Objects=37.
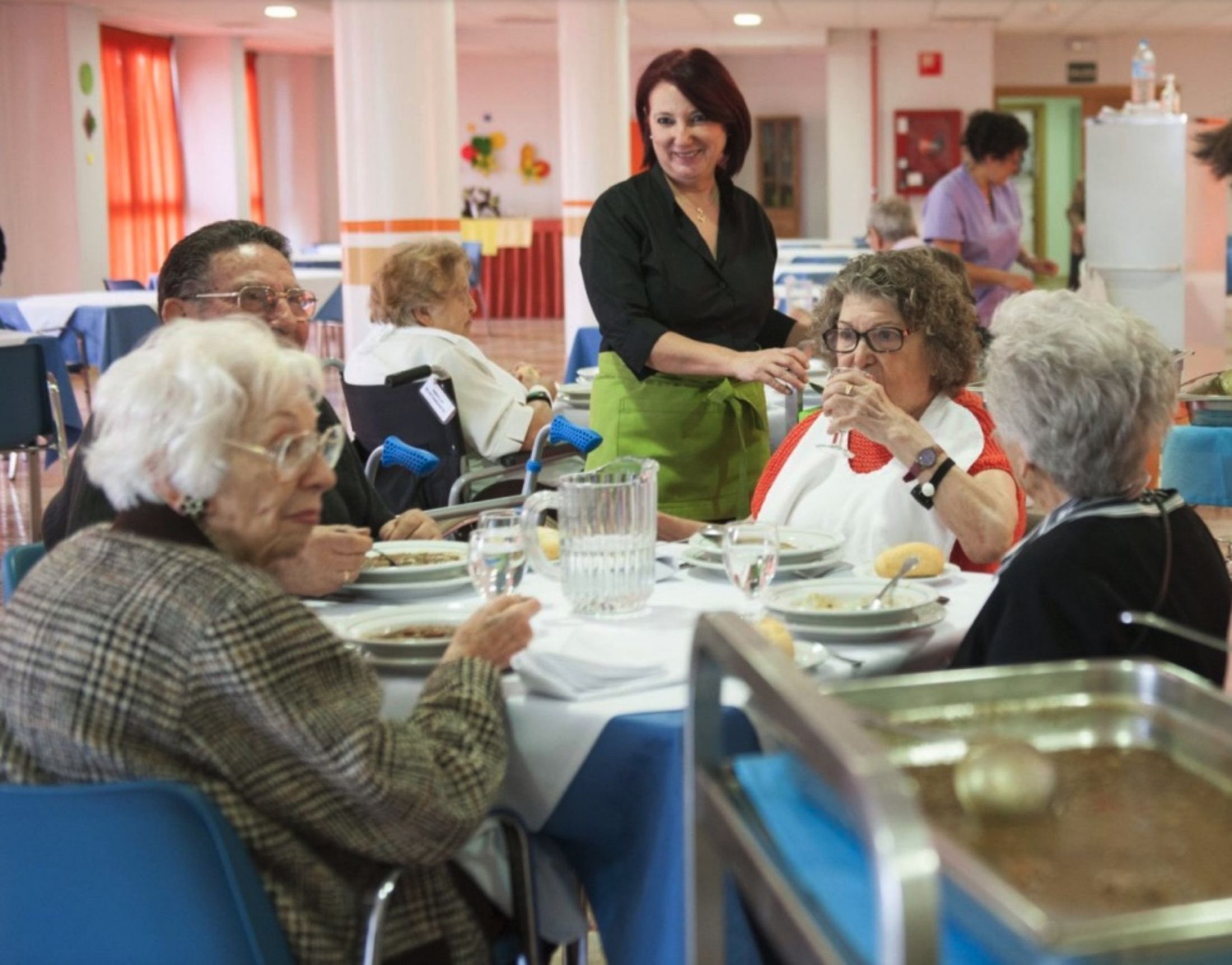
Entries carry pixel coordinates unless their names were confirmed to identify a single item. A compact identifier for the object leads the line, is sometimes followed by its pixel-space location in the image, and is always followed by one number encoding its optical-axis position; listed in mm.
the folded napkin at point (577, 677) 1763
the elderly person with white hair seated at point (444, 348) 4215
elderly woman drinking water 2510
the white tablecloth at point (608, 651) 1734
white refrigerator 7242
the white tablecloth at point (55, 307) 9398
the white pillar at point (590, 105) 11320
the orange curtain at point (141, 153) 15398
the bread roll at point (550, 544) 2379
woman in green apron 3510
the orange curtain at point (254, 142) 18328
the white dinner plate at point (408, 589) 2234
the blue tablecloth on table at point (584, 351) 6941
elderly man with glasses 2621
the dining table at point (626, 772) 1697
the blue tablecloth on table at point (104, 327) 9281
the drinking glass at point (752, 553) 2102
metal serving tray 1198
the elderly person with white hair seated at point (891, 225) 7133
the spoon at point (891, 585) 2066
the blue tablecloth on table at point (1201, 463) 3648
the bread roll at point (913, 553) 2264
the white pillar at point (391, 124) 7508
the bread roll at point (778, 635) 1826
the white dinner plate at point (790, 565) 2312
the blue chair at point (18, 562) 2107
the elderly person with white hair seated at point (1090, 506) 1789
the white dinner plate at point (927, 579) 2293
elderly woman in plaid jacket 1448
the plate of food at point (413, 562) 2273
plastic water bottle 7496
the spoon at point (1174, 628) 1336
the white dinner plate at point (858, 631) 1949
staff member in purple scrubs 6539
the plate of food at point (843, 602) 1960
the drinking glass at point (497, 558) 2109
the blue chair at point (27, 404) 5922
